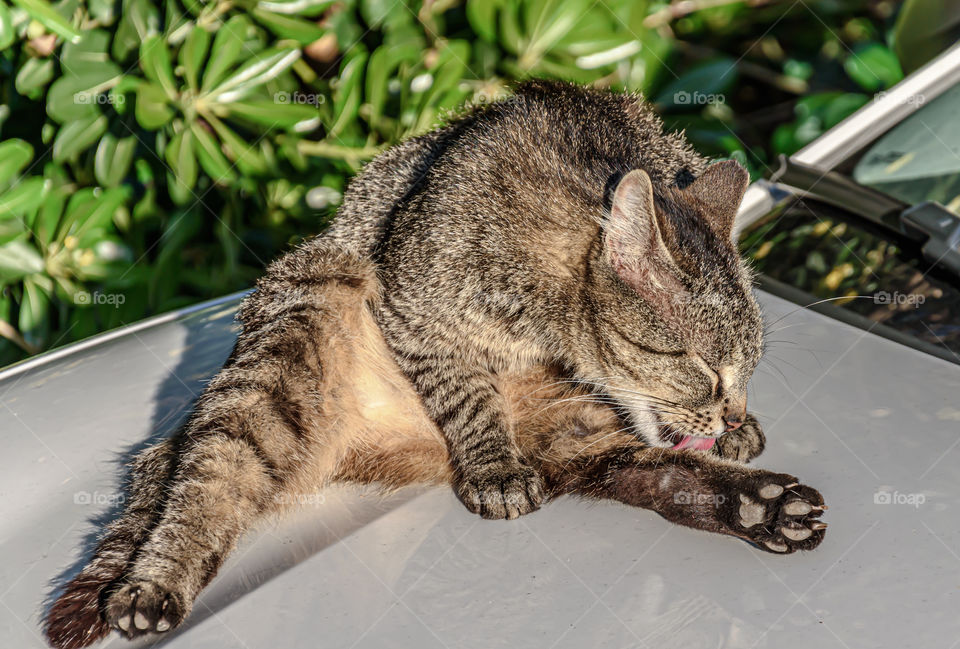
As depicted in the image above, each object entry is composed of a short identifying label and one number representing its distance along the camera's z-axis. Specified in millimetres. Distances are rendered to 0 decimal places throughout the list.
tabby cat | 2121
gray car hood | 1663
